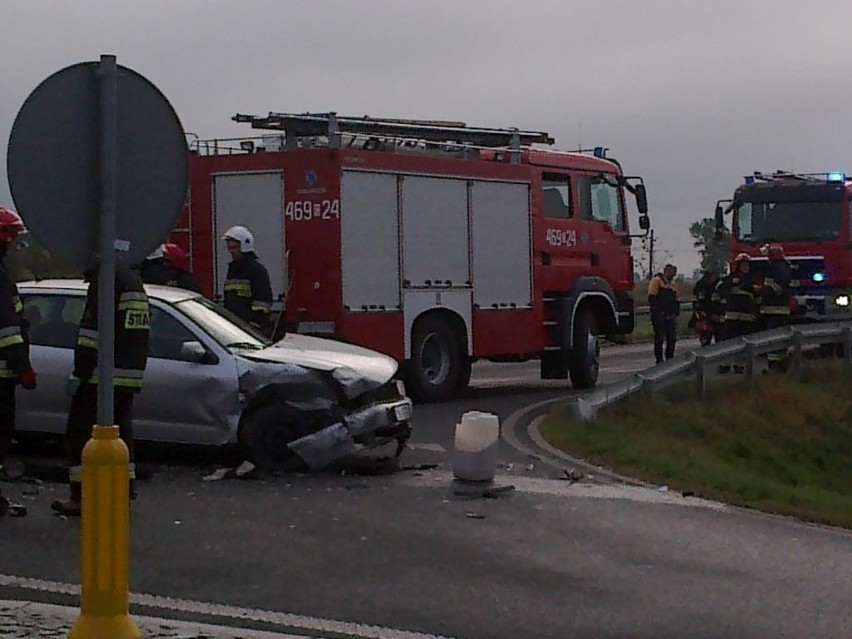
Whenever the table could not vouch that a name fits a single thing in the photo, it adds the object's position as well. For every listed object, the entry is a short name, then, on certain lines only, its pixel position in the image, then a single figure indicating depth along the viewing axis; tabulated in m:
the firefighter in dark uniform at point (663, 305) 22.80
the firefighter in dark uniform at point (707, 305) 22.12
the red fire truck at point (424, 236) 16.16
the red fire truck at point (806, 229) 24.73
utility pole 44.24
